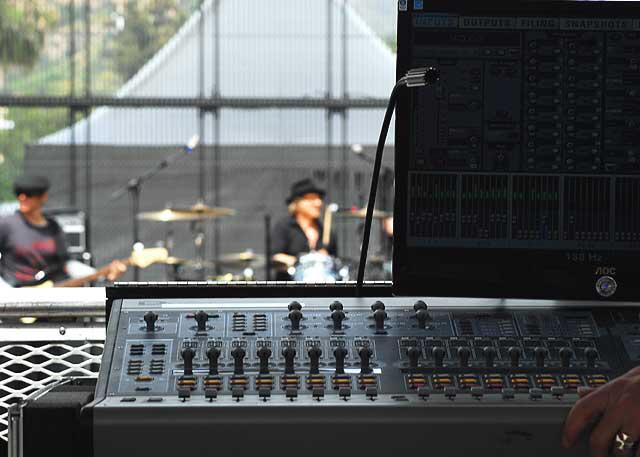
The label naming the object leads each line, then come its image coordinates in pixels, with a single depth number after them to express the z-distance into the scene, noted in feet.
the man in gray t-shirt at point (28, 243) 27.14
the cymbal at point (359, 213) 31.02
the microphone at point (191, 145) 31.76
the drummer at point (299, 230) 28.99
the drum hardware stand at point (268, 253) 28.04
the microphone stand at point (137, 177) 38.68
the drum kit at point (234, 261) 28.34
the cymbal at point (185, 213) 31.71
